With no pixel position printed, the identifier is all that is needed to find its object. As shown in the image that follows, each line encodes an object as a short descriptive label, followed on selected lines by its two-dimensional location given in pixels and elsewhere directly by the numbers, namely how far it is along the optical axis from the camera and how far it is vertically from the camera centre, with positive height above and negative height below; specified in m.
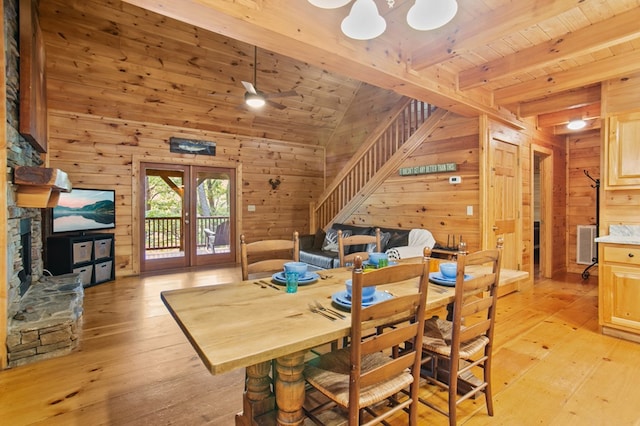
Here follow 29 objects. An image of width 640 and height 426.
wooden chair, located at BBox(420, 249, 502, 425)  1.65 -0.73
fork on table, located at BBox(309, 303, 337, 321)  1.38 -0.46
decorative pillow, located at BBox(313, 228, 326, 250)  5.96 -0.55
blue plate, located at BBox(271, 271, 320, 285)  1.92 -0.41
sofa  4.41 -0.52
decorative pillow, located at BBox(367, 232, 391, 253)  4.75 -0.46
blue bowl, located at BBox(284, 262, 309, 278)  1.89 -0.34
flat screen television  4.70 +0.00
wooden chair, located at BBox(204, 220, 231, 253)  6.62 -0.53
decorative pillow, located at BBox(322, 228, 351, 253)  5.59 -0.55
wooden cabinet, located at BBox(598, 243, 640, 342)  2.93 -0.75
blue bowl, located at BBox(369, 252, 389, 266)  2.20 -0.32
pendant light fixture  1.63 +1.04
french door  5.98 -0.10
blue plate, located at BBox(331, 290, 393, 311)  1.49 -0.42
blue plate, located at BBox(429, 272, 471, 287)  1.92 -0.43
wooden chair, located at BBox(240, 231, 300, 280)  2.12 -0.28
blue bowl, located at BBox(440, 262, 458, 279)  1.99 -0.38
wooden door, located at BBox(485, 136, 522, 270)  4.25 +0.14
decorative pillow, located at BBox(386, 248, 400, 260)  4.15 -0.57
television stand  4.48 -0.66
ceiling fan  4.23 +1.53
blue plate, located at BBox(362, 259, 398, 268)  2.29 -0.39
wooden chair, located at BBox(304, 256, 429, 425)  1.25 -0.67
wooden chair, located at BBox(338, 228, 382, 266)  2.61 -0.26
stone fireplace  2.52 -0.83
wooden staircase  4.97 +0.92
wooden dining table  1.11 -0.46
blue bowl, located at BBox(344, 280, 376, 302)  1.47 -0.38
